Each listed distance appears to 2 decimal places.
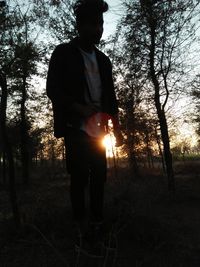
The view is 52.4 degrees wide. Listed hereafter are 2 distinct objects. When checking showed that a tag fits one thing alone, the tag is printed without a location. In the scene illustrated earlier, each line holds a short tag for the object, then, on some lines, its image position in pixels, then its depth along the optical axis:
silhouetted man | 1.82
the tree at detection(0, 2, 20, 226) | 3.15
